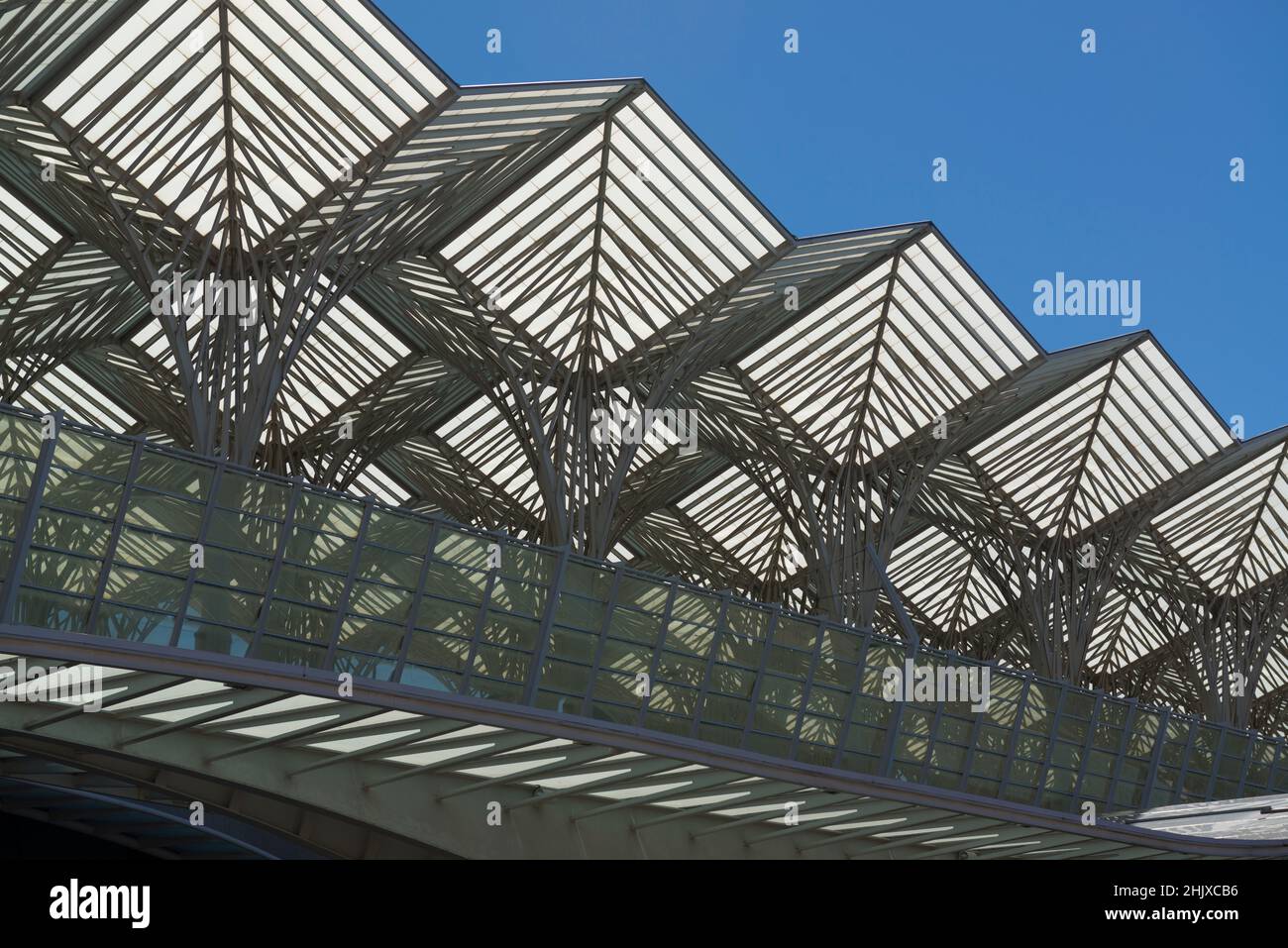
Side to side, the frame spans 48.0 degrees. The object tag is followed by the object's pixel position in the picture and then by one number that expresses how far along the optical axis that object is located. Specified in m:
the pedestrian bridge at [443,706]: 15.58
